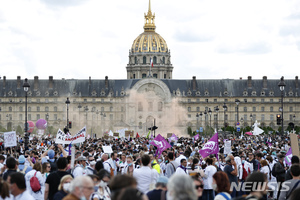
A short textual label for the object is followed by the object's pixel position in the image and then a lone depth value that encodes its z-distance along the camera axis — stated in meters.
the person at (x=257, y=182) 7.73
